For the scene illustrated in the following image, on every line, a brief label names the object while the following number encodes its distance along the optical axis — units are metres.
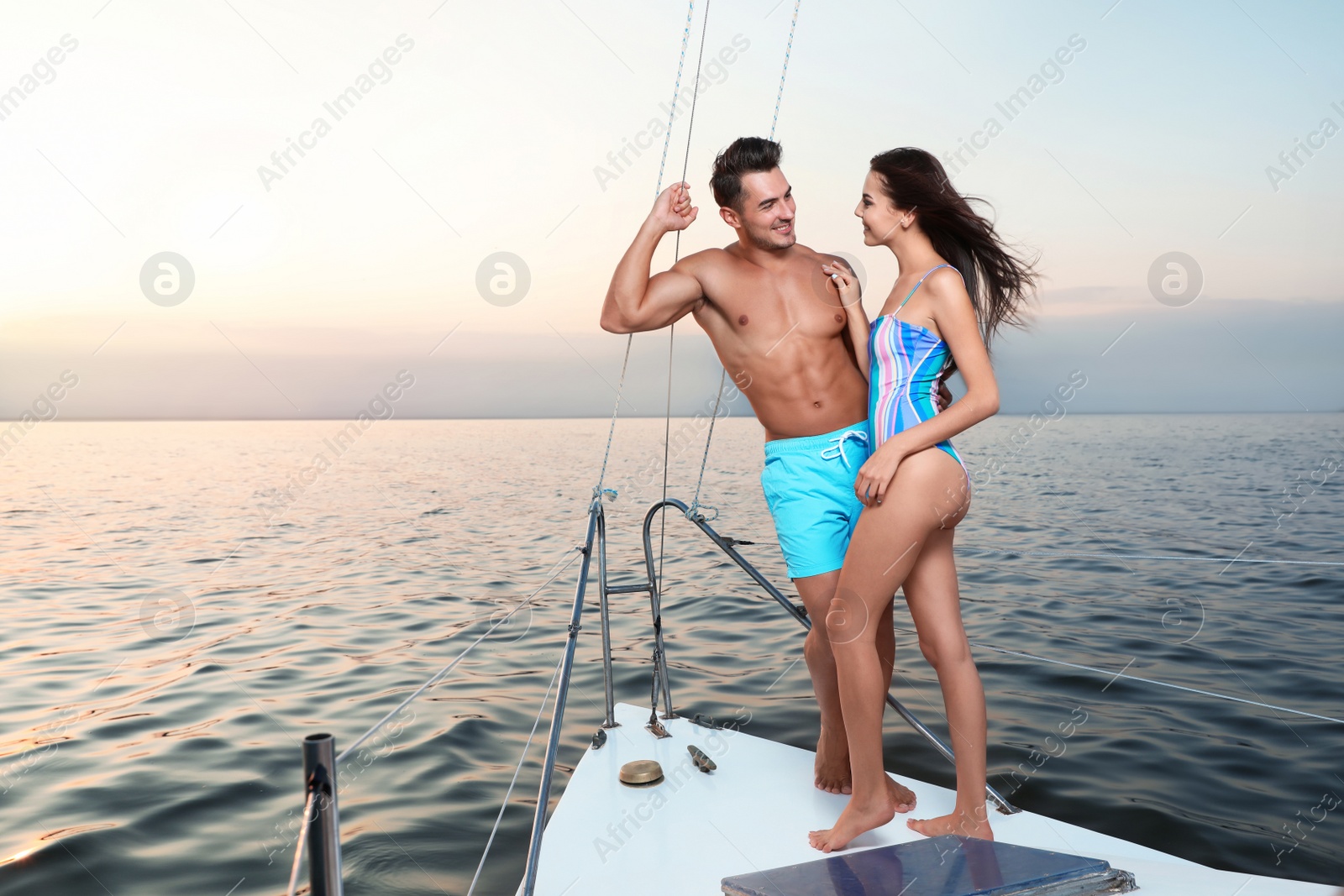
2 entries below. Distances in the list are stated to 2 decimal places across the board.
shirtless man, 2.41
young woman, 2.10
